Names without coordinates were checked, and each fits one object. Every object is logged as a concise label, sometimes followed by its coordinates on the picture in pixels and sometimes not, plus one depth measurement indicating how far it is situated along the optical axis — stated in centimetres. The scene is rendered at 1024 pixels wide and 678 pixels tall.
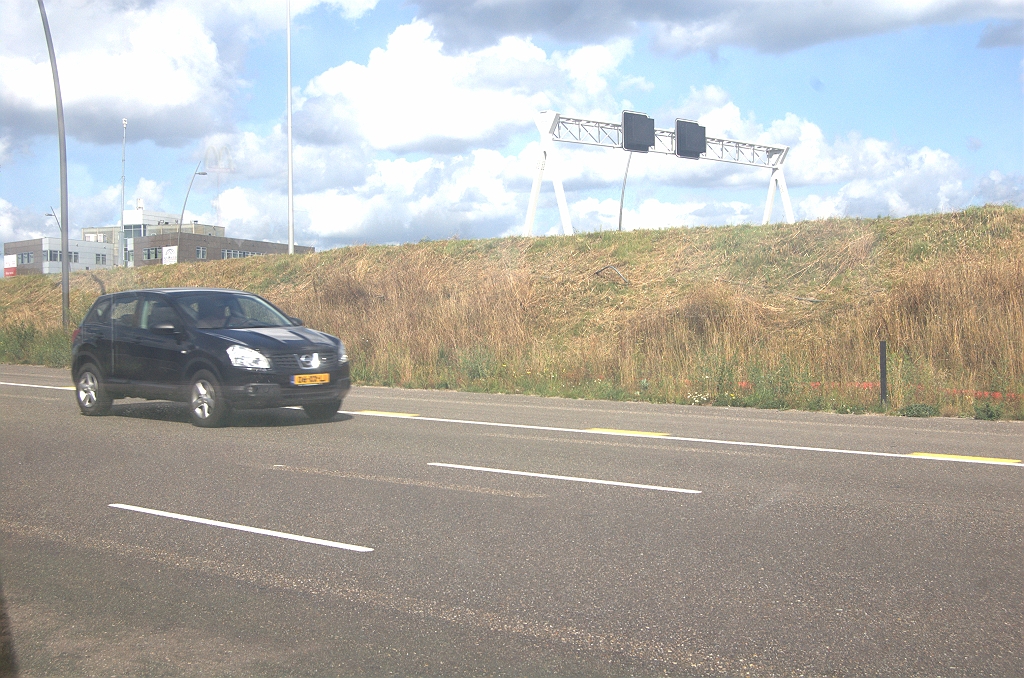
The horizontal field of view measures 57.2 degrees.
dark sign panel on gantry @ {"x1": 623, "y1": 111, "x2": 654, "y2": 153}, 4012
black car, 1221
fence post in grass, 1513
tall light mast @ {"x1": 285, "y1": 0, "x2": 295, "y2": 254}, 3875
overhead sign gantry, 3909
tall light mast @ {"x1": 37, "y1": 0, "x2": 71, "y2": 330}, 2709
